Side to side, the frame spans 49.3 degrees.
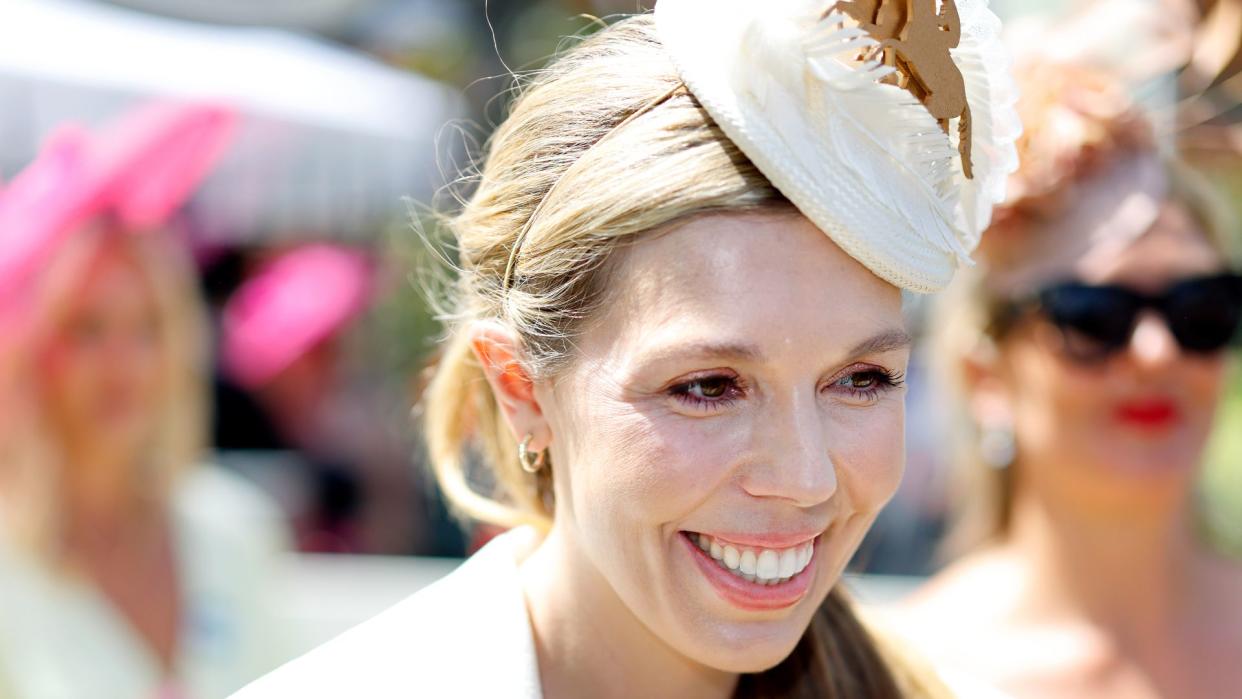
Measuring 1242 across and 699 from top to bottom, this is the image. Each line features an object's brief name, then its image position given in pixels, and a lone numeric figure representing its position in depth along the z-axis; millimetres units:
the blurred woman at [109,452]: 3162
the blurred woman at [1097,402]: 2580
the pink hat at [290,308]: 5445
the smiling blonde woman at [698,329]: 1399
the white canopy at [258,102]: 4570
